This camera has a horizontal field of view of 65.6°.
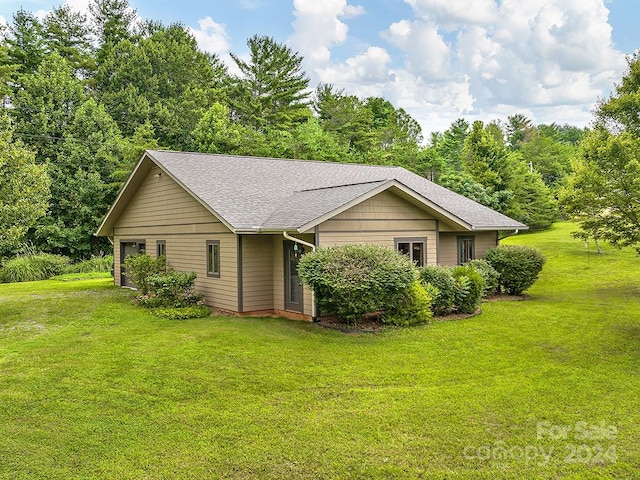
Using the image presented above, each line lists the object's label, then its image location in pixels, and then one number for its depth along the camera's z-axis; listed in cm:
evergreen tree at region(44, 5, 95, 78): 3894
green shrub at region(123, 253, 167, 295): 1459
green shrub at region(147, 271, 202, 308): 1345
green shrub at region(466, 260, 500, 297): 1493
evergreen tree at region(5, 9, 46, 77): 3419
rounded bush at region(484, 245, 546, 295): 1554
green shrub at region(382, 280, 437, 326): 1101
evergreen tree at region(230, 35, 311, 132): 3997
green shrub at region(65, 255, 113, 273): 2620
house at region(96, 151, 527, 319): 1215
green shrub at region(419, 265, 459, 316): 1209
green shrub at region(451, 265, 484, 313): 1239
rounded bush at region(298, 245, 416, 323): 1041
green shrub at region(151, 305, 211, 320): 1233
